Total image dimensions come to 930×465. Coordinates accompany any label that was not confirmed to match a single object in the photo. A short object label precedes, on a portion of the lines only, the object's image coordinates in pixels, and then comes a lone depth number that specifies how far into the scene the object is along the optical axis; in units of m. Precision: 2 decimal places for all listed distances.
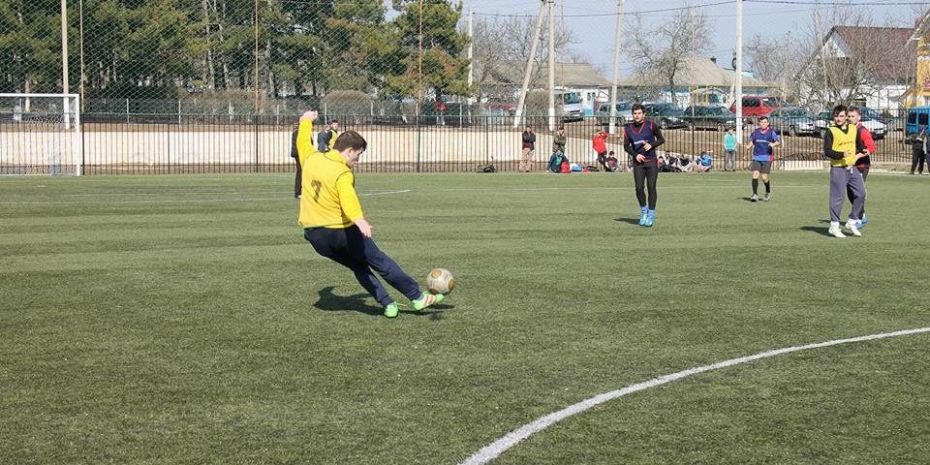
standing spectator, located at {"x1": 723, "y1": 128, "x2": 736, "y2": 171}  41.03
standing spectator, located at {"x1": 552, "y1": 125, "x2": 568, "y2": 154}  39.72
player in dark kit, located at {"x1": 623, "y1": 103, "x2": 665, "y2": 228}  17.84
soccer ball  9.61
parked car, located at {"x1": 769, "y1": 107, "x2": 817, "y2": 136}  52.22
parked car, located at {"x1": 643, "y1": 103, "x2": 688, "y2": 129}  55.56
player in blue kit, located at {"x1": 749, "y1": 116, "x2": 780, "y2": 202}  23.88
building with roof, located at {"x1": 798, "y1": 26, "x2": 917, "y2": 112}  63.88
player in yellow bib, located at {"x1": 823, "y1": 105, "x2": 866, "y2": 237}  16.08
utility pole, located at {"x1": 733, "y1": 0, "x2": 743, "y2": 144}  45.94
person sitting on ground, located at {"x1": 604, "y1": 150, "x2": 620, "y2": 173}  39.34
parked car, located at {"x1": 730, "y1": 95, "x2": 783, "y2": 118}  65.50
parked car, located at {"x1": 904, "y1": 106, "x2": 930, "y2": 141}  52.55
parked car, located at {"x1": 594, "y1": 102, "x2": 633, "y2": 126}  69.81
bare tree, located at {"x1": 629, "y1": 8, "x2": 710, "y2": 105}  93.06
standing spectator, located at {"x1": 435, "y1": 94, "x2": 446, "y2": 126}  49.91
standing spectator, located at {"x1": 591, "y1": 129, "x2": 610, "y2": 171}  39.09
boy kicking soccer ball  9.08
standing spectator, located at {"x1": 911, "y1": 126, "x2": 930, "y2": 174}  37.00
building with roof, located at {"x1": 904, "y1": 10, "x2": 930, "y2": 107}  61.91
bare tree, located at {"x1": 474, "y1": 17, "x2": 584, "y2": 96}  98.12
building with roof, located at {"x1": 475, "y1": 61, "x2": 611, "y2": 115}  92.25
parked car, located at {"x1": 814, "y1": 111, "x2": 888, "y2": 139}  53.19
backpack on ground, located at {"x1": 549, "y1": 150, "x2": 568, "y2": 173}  39.06
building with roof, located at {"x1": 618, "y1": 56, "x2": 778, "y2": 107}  96.00
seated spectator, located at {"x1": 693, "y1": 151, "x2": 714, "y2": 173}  39.47
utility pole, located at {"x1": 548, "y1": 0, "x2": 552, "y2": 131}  50.69
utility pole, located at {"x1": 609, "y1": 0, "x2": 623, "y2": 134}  55.77
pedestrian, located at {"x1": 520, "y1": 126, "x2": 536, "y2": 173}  39.69
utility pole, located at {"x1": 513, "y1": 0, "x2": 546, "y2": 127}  49.29
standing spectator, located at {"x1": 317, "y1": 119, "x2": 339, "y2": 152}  21.62
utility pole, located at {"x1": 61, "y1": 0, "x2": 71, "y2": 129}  39.44
